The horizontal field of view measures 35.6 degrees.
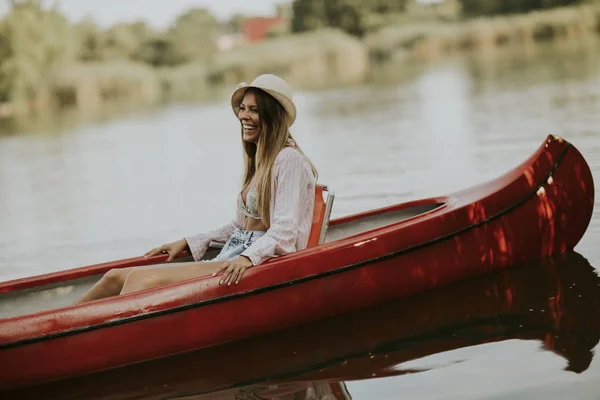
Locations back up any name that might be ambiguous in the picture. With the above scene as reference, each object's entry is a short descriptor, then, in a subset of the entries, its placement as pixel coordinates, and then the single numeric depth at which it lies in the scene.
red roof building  83.53
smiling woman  5.02
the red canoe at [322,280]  4.82
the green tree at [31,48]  36.28
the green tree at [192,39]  52.06
